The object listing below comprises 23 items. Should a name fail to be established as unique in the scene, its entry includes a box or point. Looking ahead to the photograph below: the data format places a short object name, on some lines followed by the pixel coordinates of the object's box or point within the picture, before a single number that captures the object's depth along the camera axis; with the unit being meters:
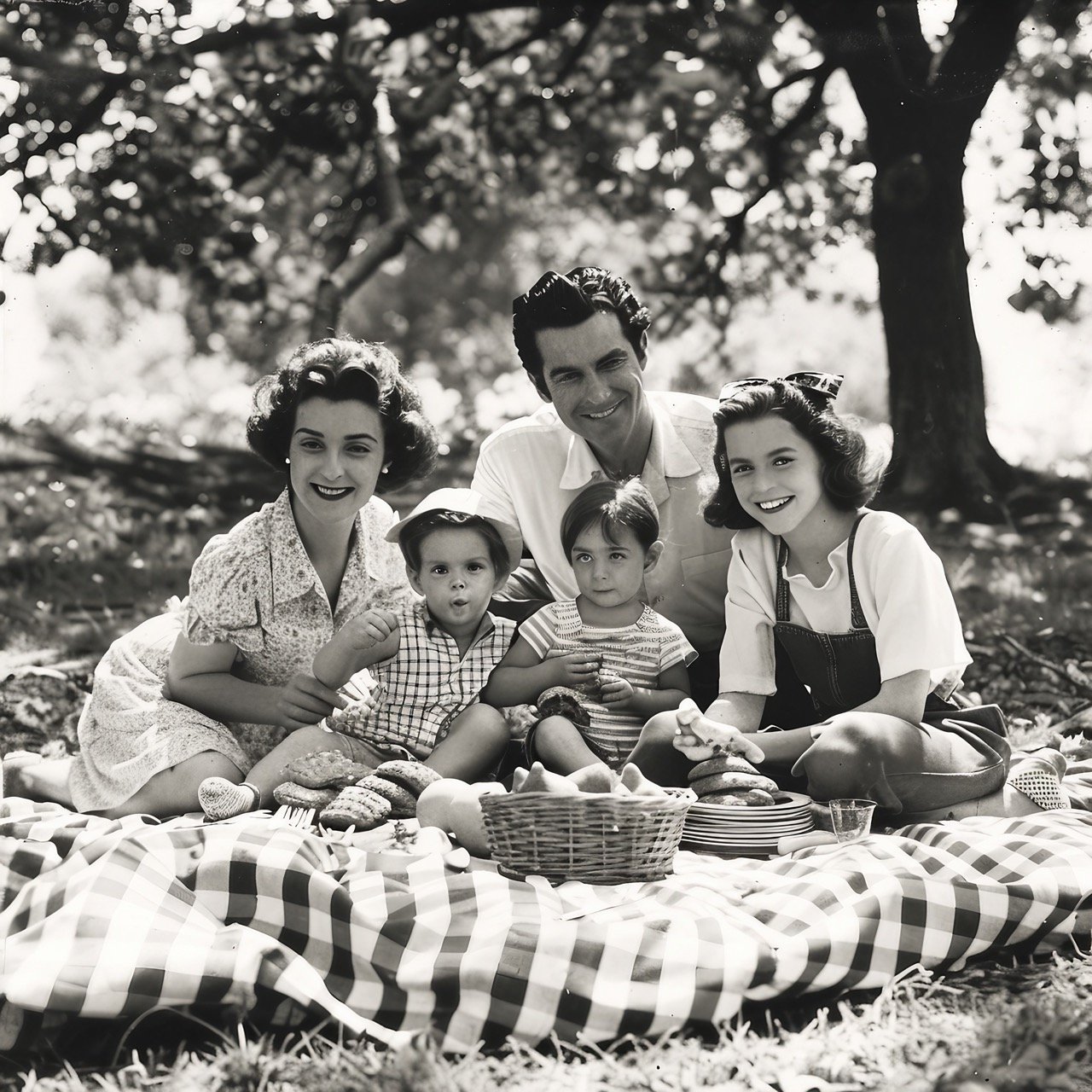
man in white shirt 3.54
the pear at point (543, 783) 2.43
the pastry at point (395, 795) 2.92
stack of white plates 2.73
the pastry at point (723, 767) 2.82
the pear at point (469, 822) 2.70
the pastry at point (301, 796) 2.96
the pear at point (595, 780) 2.50
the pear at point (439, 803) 2.76
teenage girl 2.82
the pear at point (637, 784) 2.49
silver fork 2.83
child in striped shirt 3.26
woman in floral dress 3.21
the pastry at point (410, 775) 2.94
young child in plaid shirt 3.20
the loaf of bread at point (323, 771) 3.02
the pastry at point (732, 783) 2.79
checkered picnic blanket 1.91
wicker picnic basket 2.37
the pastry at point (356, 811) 2.83
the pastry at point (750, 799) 2.77
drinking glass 2.67
